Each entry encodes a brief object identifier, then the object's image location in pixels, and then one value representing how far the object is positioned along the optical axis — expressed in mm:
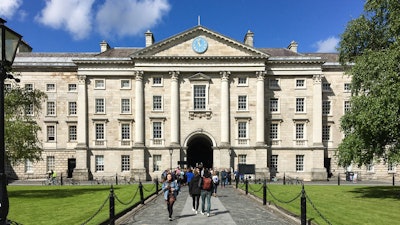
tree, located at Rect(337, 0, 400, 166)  21188
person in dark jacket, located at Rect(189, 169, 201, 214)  16312
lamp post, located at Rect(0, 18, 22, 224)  6944
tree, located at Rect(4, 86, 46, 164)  24375
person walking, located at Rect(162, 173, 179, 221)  14859
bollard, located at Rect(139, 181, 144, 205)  20203
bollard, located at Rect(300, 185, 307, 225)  12869
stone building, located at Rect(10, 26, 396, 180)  44219
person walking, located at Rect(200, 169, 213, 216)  15797
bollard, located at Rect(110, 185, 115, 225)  13277
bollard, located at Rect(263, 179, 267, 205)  19938
